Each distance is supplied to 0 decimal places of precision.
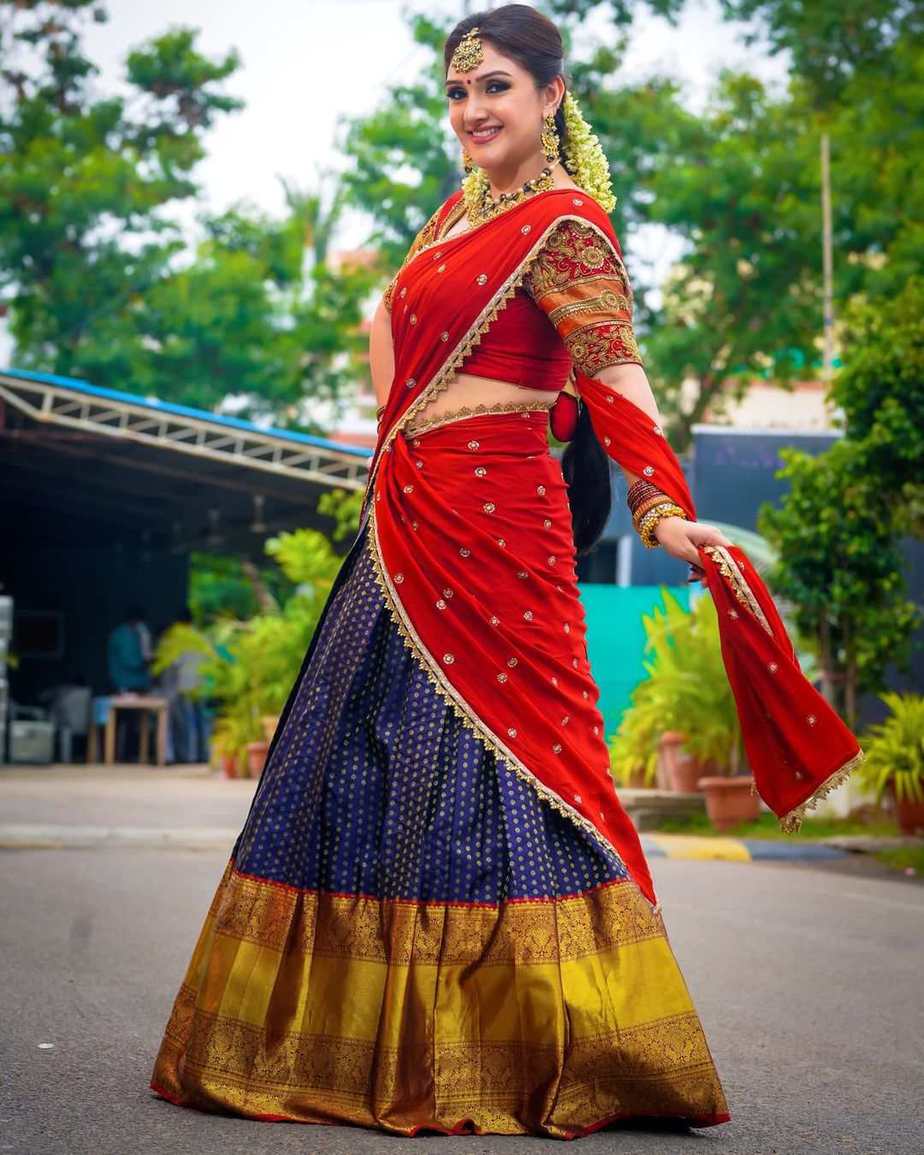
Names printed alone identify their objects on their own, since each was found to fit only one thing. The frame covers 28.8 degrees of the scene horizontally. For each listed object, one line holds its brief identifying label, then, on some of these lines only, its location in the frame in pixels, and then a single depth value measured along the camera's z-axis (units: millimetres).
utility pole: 25203
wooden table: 21359
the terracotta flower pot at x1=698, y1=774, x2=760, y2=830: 11953
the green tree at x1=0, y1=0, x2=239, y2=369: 28219
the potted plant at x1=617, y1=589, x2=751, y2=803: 12766
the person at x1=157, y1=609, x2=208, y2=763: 21641
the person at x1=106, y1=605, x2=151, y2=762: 22125
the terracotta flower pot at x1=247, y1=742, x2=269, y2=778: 17016
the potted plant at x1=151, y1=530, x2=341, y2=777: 17359
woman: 3326
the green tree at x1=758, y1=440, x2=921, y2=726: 11742
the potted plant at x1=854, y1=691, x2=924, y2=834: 11133
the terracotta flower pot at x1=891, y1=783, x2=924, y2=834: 11195
